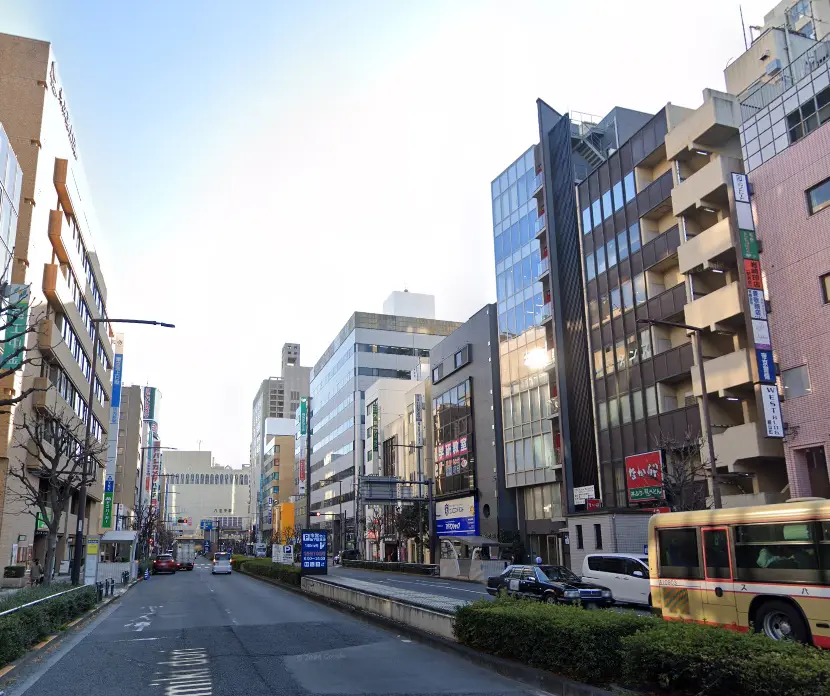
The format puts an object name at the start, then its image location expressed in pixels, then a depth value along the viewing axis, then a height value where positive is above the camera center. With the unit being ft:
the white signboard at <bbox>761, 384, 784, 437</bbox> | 95.14 +13.80
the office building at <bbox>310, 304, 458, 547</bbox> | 354.33 +77.60
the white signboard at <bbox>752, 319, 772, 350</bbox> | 98.58 +24.62
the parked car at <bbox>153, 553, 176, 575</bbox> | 208.03 -9.25
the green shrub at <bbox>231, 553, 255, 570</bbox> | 227.20 -10.20
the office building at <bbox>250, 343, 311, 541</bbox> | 594.57 +14.81
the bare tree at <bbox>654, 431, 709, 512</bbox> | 106.01 +6.92
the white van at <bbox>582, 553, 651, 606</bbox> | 73.41 -5.61
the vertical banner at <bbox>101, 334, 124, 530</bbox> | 243.56 +32.40
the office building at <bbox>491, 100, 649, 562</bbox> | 159.74 +45.27
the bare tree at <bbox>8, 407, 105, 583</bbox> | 89.66 +11.16
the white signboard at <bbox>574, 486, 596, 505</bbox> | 146.51 +5.54
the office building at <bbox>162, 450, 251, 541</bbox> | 607.86 +5.66
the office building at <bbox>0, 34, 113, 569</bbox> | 123.65 +55.68
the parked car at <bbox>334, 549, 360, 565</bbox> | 273.27 -10.25
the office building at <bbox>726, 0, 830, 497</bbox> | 92.94 +35.03
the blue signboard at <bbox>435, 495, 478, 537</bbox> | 198.39 +2.04
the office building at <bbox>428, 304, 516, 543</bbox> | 188.55 +24.00
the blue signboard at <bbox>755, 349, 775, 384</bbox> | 96.74 +19.89
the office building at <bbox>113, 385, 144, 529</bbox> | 328.90 +40.27
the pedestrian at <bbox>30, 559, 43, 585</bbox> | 125.68 -6.38
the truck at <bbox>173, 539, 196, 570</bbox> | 256.32 -8.89
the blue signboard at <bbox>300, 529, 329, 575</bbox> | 110.83 -3.96
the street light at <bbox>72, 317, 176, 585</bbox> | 90.82 +0.27
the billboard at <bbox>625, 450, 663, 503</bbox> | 121.19 +7.42
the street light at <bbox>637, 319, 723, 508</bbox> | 86.63 +11.73
